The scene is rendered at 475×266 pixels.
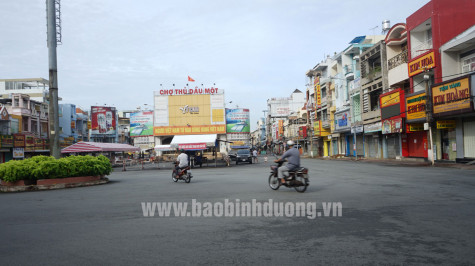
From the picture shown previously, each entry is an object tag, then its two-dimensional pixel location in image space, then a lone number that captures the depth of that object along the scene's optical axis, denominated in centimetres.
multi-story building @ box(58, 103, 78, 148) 5970
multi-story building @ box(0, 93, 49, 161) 4091
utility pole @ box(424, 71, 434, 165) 2528
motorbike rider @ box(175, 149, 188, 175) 1759
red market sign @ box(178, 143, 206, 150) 3216
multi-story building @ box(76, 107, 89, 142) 6656
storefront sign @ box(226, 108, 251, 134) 8269
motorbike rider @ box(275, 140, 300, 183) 1160
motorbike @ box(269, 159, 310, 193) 1137
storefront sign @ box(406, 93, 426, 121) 2700
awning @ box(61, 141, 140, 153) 2930
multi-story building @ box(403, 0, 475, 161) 2275
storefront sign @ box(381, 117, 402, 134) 3141
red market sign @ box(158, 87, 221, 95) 8000
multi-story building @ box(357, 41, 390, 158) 3506
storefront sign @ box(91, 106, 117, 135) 7006
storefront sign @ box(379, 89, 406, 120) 3128
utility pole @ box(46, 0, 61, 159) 1808
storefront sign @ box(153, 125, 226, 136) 7875
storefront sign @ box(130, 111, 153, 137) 8106
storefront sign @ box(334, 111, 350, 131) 4588
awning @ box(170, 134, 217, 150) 3225
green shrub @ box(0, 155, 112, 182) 1581
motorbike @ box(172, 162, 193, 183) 1731
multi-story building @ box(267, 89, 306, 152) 11081
